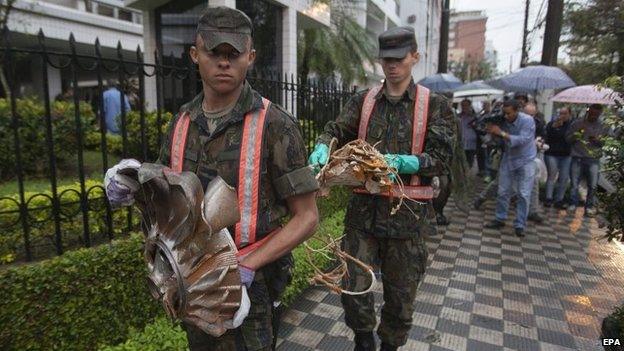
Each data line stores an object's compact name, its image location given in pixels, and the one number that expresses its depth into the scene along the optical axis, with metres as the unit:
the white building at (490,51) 92.45
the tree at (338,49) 14.38
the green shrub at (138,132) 5.65
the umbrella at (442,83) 10.03
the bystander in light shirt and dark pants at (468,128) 9.97
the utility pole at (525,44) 18.55
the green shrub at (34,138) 4.74
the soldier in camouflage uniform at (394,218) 2.57
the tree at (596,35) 14.42
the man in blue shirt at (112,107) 7.60
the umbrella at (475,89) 12.40
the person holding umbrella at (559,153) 7.74
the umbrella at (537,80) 8.23
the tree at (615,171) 2.88
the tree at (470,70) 49.72
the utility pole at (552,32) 9.73
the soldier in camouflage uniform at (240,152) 1.48
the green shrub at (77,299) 2.26
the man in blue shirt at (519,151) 6.08
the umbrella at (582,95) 7.41
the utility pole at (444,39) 13.19
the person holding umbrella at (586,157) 7.27
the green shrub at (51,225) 2.78
